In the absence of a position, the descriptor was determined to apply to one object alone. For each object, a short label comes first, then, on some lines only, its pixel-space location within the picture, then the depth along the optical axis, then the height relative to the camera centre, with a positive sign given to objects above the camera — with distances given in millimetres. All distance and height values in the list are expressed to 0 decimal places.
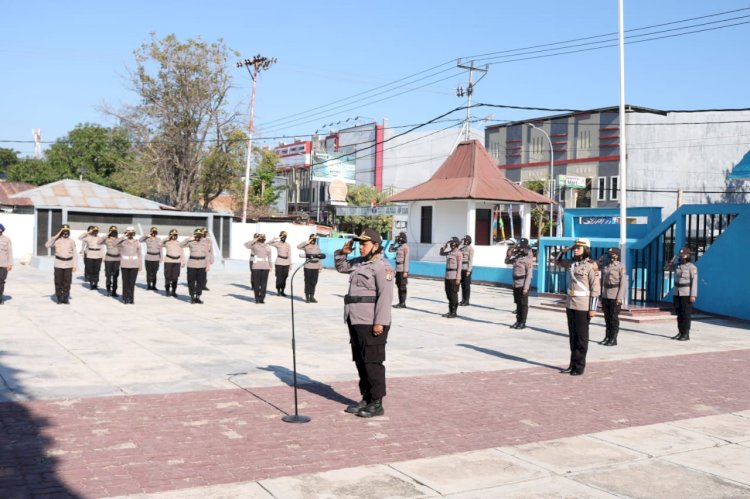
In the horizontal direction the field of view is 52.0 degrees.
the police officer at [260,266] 18625 -822
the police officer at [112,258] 18609 -669
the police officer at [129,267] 17719 -833
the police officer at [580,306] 10391 -978
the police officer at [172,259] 19109 -693
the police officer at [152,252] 19672 -537
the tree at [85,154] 69562 +7005
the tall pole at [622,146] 18344 +2244
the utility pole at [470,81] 38781 +7790
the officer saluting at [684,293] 14461 -1072
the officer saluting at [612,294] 13477 -1031
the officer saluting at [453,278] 16844 -962
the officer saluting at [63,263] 16703 -709
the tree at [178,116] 44781 +6887
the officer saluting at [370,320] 7566 -865
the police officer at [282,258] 19828 -663
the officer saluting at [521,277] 15016 -828
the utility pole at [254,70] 43875 +9647
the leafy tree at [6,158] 94500 +8871
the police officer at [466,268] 18941 -834
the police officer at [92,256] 19250 -652
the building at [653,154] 53250 +5939
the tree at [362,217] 61375 +1309
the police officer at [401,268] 18578 -838
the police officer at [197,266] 18047 -808
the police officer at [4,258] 16000 -589
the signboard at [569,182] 48188 +3404
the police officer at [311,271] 18984 -946
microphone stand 7215 -1760
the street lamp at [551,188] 50944 +3181
